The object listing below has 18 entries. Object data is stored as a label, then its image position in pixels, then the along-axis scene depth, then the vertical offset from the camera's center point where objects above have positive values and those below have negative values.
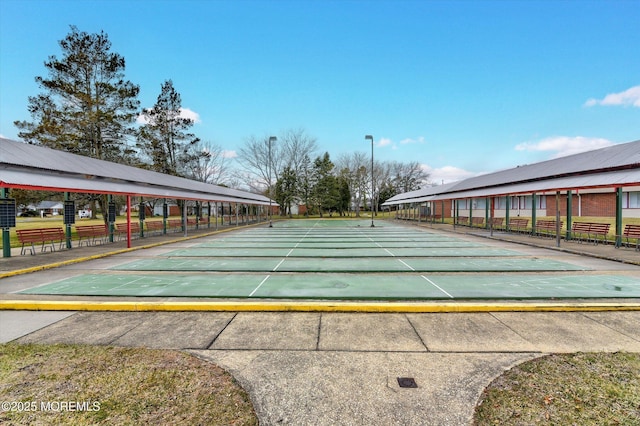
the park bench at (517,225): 21.62 -1.54
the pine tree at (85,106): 24.32 +8.92
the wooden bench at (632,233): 13.30 -1.38
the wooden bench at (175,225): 25.38 -1.40
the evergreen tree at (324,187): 56.66 +3.57
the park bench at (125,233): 20.07 -1.66
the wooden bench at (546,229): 19.00 -1.67
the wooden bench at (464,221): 33.09 -1.89
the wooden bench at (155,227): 24.44 -1.48
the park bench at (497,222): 24.85 -1.51
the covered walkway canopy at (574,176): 12.84 +1.44
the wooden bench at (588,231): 15.24 -1.46
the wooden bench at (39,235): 12.93 -1.10
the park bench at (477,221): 29.31 -1.65
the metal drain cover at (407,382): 3.40 -1.98
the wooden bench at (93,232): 15.90 -1.22
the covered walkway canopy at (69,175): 10.94 +1.55
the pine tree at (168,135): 39.19 +9.81
